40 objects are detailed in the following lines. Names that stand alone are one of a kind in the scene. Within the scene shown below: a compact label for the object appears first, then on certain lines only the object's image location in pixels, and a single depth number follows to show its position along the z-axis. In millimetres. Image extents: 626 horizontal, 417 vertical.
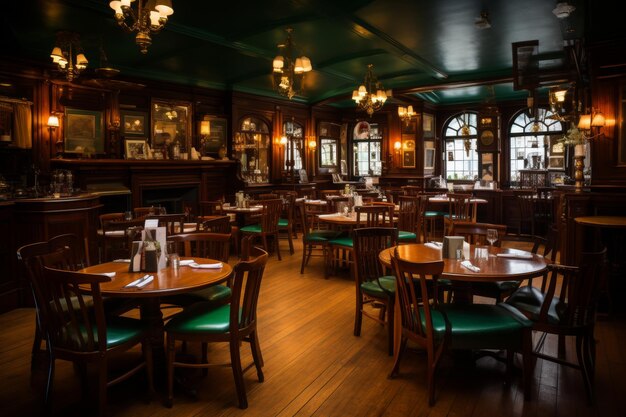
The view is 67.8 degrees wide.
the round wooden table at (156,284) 2828
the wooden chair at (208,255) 3723
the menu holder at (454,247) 3621
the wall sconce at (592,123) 5520
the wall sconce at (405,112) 10939
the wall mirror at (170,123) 8992
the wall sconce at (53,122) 7139
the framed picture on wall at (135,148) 8438
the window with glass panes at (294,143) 12156
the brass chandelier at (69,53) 5969
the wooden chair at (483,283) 3903
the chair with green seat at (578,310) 2965
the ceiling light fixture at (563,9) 4699
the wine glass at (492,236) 3738
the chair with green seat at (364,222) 5887
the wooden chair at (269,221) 7344
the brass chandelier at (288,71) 5910
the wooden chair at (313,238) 6496
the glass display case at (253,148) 10873
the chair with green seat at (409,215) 6934
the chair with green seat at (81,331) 2609
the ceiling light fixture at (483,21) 5859
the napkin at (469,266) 3244
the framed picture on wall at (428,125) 12555
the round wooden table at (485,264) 3137
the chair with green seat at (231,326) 2895
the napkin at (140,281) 2928
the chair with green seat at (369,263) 3992
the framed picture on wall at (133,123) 8445
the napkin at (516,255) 3699
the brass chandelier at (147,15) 3566
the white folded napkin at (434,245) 4102
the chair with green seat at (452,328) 2900
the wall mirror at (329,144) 13484
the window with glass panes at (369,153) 13734
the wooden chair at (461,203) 8539
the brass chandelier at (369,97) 7732
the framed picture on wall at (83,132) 7551
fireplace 8742
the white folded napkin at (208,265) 3443
